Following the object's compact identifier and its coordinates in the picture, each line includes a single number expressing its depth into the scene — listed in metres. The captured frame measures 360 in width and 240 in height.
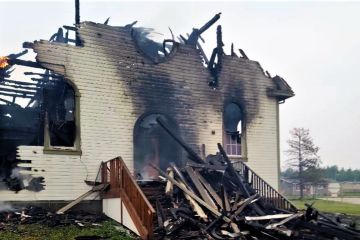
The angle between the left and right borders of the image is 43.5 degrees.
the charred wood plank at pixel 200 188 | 14.05
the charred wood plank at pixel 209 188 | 14.15
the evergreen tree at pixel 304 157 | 53.34
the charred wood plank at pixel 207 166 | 15.94
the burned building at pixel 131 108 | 15.41
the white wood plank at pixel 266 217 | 13.29
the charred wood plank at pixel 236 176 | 15.55
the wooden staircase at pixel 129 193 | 12.12
